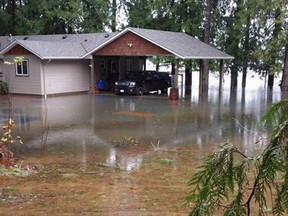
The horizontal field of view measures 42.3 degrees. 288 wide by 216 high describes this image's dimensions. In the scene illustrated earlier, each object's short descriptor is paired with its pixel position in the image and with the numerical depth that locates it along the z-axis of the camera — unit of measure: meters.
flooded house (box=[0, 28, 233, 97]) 24.72
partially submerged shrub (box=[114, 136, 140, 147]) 11.34
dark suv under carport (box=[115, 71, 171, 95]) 25.91
